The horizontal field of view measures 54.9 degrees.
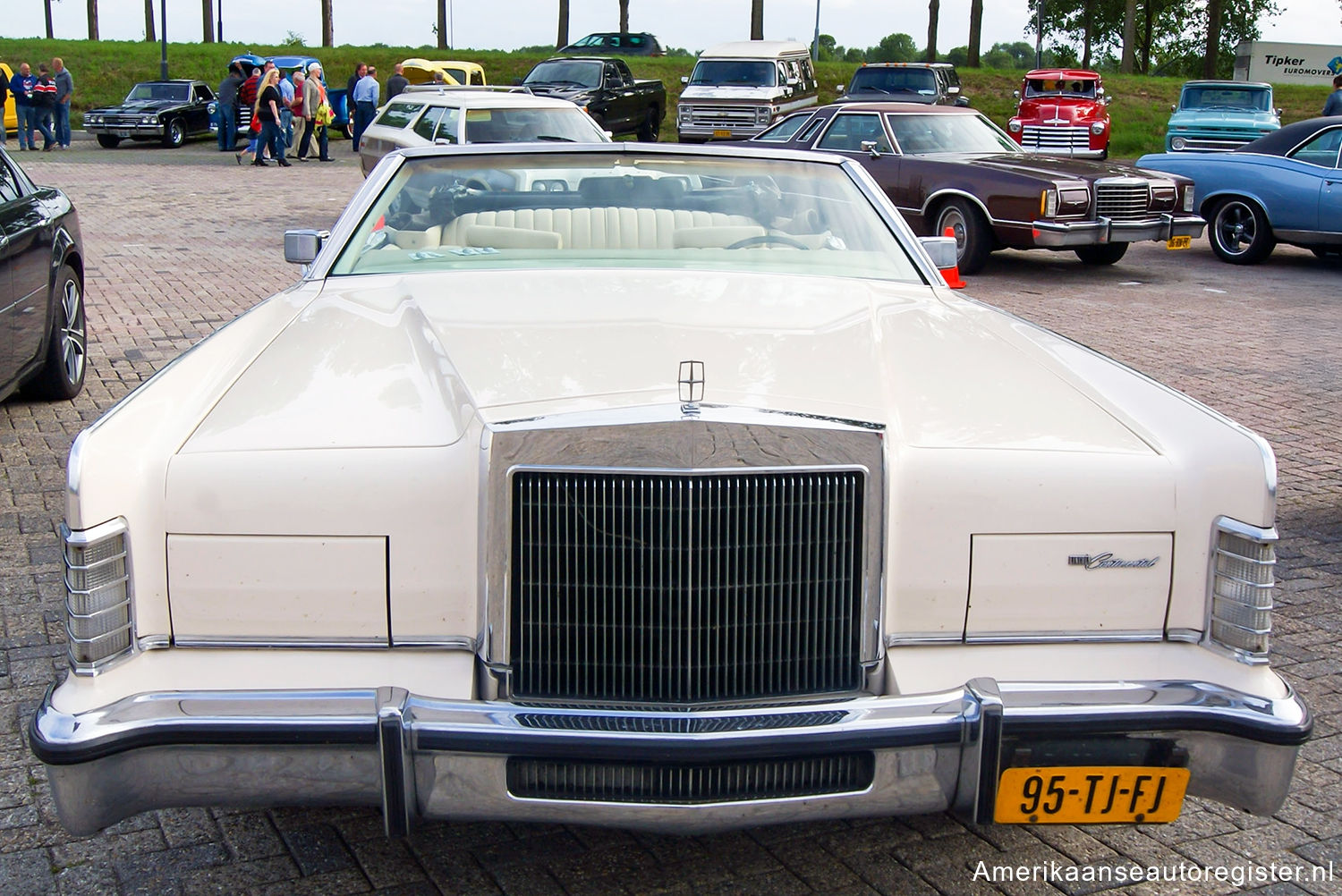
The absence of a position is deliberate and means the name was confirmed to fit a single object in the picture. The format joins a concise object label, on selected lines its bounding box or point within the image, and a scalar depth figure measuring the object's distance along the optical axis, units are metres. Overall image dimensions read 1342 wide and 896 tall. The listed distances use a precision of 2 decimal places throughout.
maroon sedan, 11.38
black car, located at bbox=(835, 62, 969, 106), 25.59
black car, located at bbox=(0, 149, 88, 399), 5.88
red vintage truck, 25.58
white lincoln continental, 2.30
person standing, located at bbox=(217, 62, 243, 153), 25.41
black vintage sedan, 26.25
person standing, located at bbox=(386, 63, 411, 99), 24.73
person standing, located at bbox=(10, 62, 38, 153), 23.61
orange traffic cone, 9.48
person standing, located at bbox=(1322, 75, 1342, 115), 17.50
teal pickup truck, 22.53
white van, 25.48
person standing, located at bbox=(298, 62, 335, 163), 23.83
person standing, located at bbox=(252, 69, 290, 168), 22.12
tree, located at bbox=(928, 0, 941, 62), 46.59
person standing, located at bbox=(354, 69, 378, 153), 24.03
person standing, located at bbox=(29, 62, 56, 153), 24.08
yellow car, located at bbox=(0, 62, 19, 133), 27.01
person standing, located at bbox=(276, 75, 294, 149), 22.94
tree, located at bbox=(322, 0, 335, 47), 50.56
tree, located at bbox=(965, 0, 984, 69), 45.59
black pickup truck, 26.27
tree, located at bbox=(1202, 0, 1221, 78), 49.16
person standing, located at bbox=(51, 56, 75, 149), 24.64
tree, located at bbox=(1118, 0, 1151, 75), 46.34
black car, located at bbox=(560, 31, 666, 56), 38.78
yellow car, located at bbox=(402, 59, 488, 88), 27.78
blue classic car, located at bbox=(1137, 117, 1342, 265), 12.08
